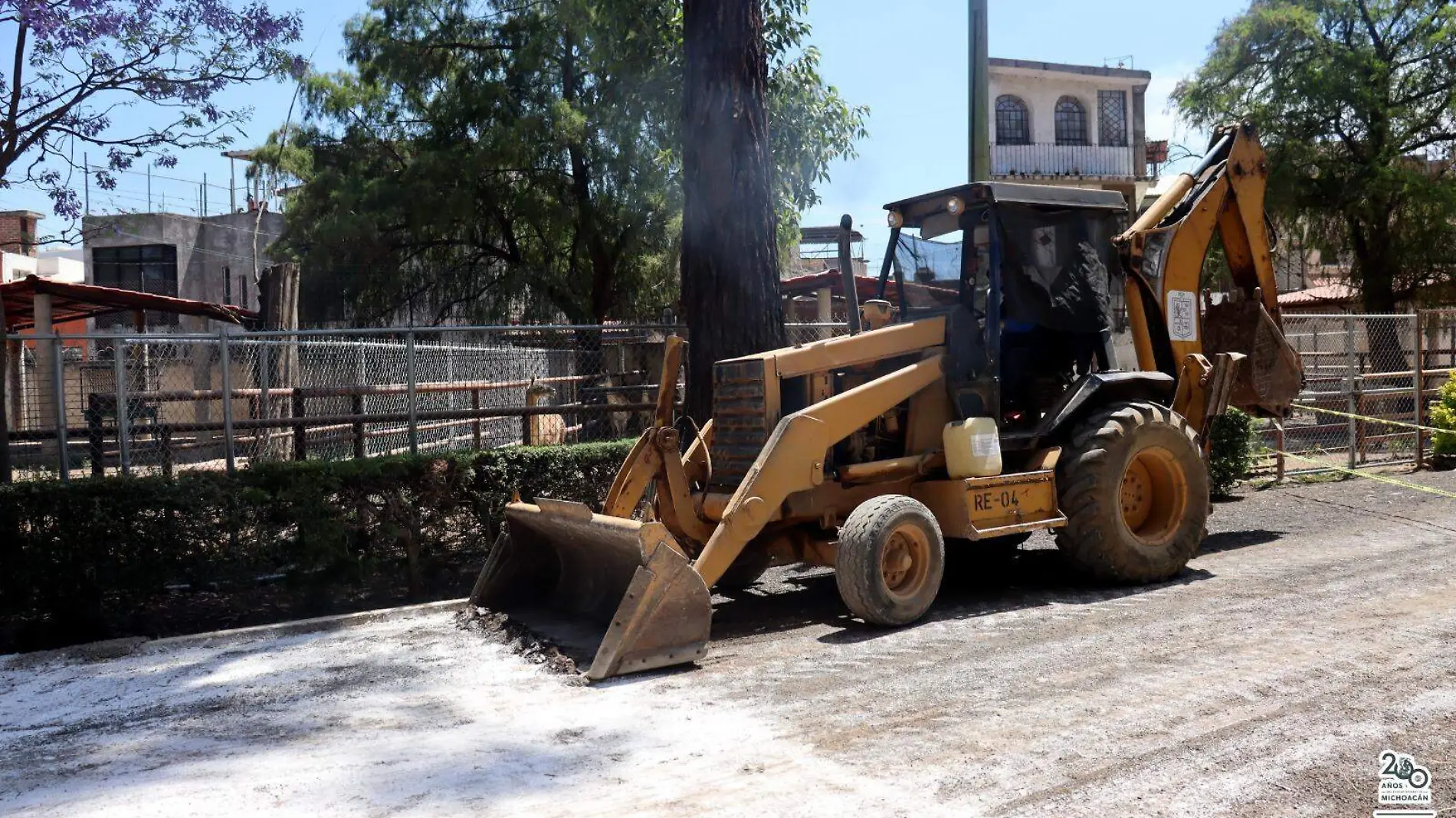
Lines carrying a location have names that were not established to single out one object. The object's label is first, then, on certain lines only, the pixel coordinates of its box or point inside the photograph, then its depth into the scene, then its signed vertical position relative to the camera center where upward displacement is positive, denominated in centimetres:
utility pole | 1041 +236
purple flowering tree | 870 +243
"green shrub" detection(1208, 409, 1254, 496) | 1274 -108
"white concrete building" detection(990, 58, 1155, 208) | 3494 +709
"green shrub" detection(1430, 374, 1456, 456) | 1446 -87
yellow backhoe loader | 728 -54
